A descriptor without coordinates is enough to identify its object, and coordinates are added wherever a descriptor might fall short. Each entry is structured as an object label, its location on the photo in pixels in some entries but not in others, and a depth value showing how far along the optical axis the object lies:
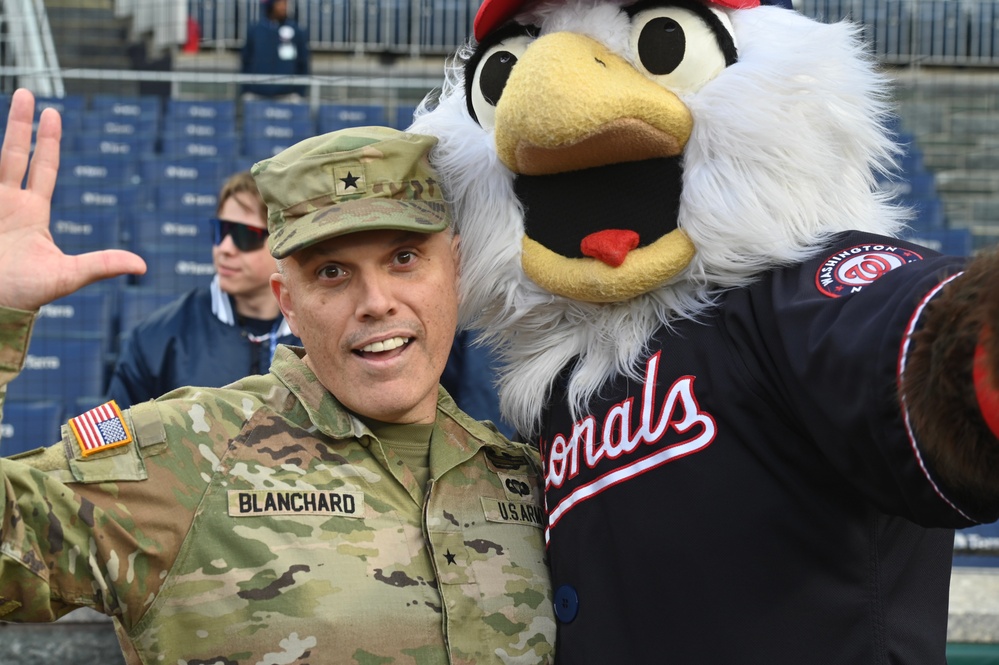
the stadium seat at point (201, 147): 7.81
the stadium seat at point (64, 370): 5.86
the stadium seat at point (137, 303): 6.19
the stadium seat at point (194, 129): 7.99
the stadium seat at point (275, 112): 8.08
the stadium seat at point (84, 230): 6.98
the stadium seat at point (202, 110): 8.17
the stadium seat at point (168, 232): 6.96
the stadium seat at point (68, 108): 7.90
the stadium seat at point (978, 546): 3.93
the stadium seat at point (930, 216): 7.79
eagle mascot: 1.71
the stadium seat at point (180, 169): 7.59
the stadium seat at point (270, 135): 7.87
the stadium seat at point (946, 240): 7.45
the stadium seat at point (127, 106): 8.12
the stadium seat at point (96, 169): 7.57
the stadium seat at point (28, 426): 5.48
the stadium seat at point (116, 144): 7.80
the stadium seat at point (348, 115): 8.28
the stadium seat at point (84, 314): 6.18
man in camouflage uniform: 1.76
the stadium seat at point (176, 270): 6.59
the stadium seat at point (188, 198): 7.27
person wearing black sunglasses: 3.78
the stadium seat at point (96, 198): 7.26
